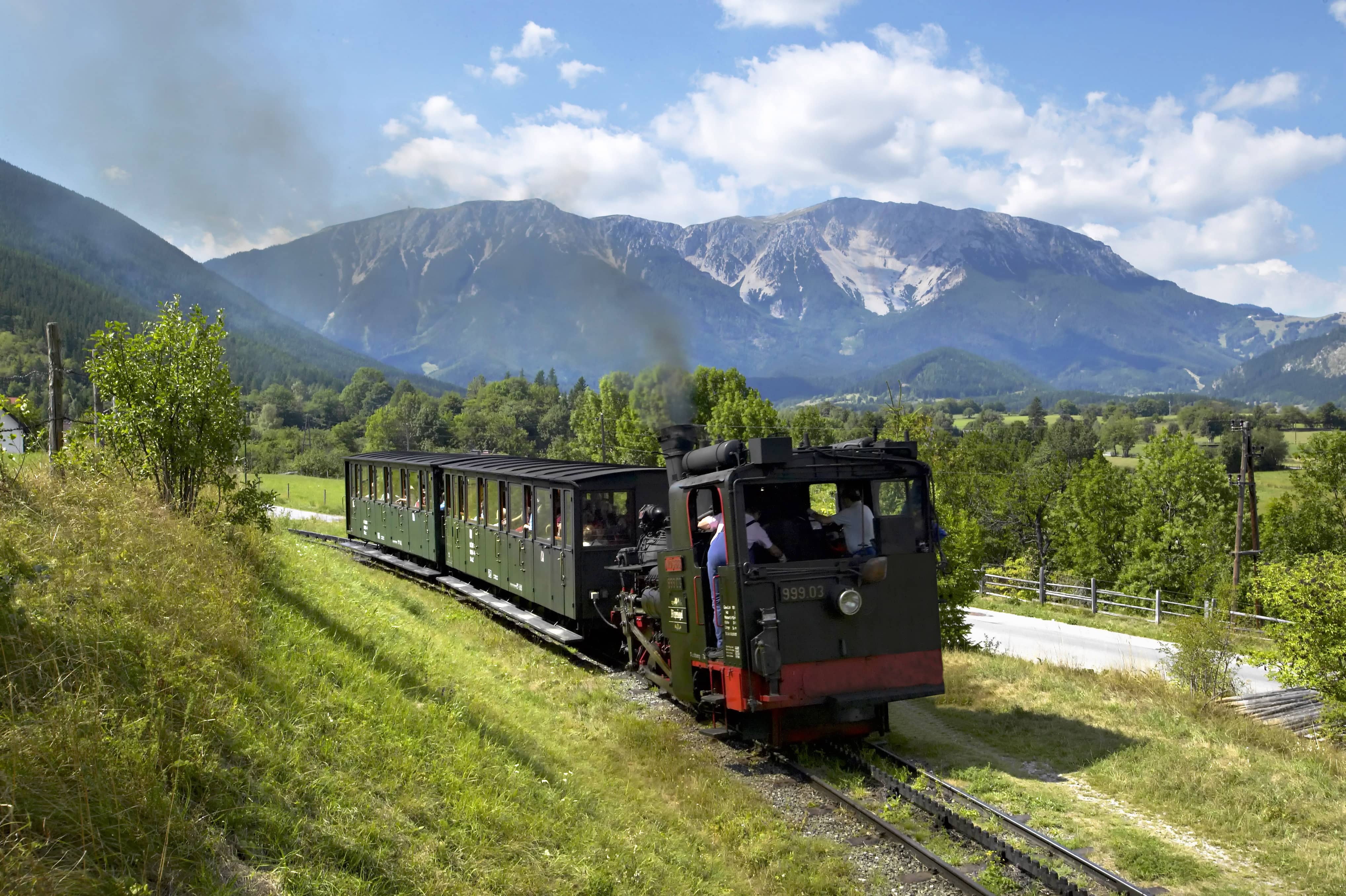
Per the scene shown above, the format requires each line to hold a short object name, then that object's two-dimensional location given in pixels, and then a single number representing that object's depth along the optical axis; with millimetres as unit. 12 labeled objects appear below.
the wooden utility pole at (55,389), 12203
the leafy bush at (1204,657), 12758
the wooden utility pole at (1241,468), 33062
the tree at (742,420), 54062
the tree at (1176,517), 47250
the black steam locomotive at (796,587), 8750
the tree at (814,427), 59531
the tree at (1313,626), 12992
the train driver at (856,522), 9281
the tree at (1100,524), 52938
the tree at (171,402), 10438
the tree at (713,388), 61656
